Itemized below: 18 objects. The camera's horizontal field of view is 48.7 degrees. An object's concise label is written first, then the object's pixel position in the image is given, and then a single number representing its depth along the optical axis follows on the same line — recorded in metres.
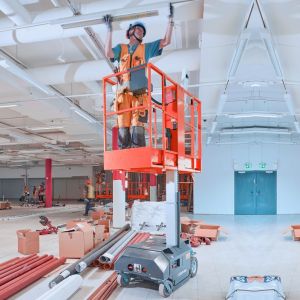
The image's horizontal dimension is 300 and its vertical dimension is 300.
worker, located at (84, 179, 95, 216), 19.53
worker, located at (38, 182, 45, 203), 29.97
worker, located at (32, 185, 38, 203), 30.62
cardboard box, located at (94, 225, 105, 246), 9.62
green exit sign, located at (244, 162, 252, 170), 20.36
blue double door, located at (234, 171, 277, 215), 20.69
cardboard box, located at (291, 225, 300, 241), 10.80
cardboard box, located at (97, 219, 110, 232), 11.78
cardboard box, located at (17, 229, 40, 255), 9.20
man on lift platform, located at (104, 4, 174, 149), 5.33
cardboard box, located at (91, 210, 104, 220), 15.41
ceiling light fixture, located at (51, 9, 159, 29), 5.52
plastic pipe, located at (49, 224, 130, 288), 6.17
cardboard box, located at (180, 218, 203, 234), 12.07
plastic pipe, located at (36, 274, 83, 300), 5.07
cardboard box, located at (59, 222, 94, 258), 8.59
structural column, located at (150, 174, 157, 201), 22.66
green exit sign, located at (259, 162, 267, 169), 20.22
